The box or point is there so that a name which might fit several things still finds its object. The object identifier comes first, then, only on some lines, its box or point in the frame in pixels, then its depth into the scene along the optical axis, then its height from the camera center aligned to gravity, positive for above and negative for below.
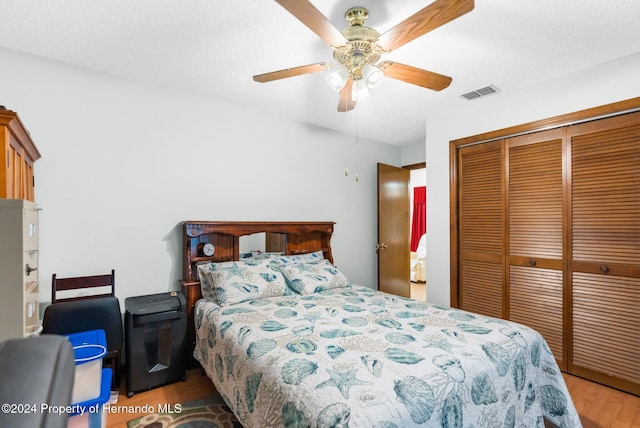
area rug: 1.89 -1.30
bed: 1.20 -0.70
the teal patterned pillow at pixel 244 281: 2.44 -0.56
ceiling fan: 1.32 +0.87
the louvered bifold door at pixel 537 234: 2.62 -0.18
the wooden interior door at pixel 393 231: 4.18 -0.23
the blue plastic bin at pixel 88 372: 1.24 -0.67
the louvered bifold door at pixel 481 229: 3.00 -0.15
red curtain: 7.24 -0.07
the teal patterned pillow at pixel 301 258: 3.00 -0.45
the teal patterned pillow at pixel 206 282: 2.64 -0.59
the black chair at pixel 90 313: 2.04 -0.68
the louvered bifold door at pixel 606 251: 2.26 -0.28
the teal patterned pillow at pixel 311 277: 2.77 -0.59
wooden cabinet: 1.40 +0.30
